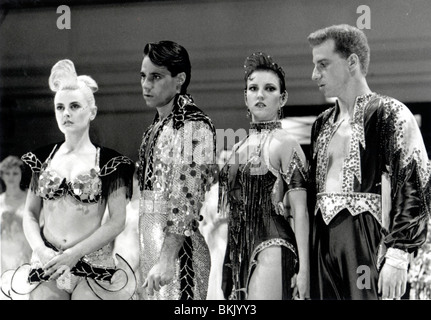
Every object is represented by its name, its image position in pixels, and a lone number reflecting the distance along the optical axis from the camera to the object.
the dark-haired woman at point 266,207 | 6.99
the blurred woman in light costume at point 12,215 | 7.72
